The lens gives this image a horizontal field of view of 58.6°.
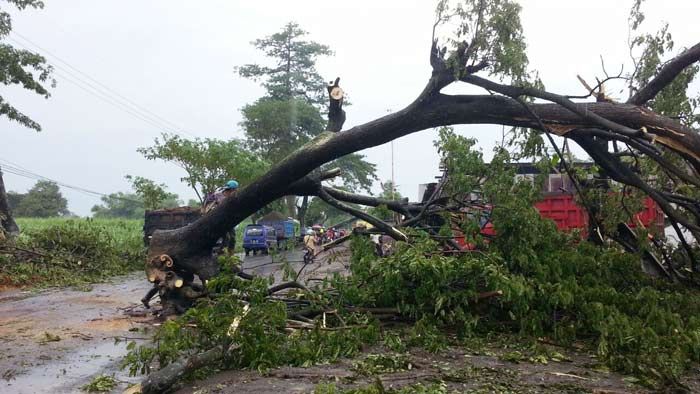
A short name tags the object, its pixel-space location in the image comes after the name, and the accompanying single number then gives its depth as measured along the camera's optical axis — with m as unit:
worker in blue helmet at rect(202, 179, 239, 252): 9.12
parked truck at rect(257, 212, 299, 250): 24.72
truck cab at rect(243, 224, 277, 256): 20.94
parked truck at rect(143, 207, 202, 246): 17.97
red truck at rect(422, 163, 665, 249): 10.00
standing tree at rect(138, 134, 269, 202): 28.23
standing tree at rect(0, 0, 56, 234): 15.62
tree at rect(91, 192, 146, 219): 65.75
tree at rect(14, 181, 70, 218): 49.69
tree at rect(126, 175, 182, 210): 27.06
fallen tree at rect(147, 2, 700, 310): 5.80
